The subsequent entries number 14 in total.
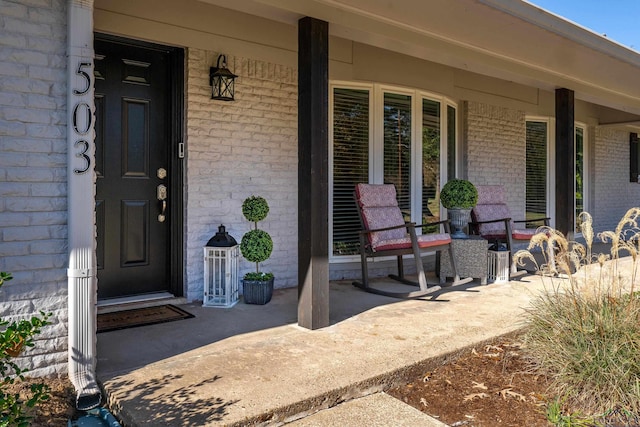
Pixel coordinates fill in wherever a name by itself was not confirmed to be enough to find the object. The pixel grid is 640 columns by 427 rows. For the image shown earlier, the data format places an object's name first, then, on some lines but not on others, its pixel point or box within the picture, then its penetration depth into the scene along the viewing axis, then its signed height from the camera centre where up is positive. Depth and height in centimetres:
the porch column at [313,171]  315 +29
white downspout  231 +14
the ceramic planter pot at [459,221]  489 -7
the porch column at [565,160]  535 +62
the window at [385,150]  507 +73
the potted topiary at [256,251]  392 -30
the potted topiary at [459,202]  482 +13
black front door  370 +37
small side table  471 -45
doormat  326 -76
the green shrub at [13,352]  158 -51
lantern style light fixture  405 +116
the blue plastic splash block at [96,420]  200 -89
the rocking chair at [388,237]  424 -22
